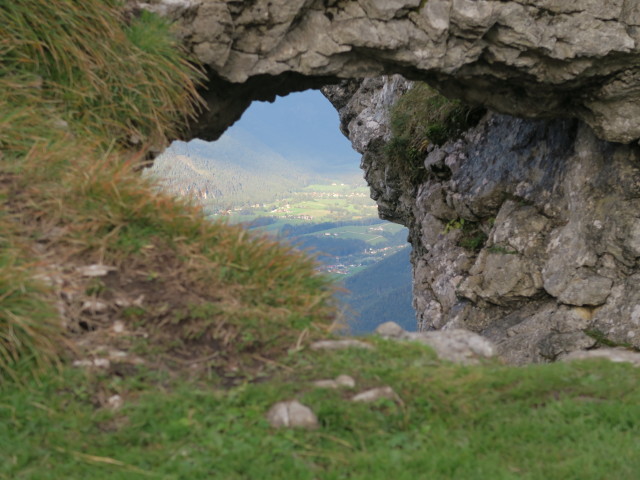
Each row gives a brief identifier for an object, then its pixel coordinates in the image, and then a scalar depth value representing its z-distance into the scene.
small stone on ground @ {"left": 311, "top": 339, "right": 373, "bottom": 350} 6.30
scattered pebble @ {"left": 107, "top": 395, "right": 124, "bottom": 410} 5.36
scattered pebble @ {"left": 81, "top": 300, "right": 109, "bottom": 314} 6.09
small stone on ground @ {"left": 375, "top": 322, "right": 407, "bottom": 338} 6.99
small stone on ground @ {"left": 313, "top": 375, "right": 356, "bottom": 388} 5.71
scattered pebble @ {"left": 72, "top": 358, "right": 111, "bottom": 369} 5.67
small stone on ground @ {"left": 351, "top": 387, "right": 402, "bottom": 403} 5.62
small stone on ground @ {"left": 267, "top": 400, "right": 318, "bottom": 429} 5.33
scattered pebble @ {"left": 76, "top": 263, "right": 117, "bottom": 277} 6.29
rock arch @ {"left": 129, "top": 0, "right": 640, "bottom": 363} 10.95
